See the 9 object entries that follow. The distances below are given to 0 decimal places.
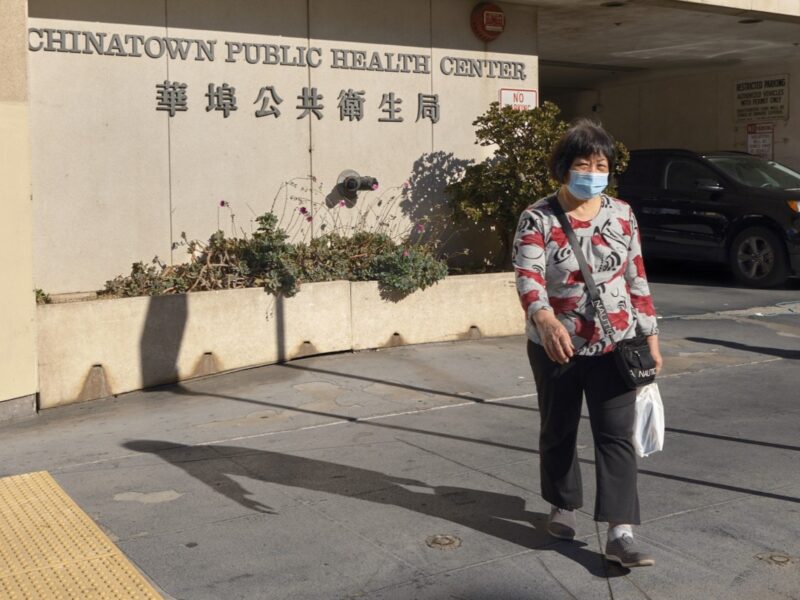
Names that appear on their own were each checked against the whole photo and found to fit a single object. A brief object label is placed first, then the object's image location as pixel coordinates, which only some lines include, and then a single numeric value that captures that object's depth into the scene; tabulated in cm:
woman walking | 447
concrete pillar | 718
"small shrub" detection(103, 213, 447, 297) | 879
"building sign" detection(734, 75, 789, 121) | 1716
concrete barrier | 775
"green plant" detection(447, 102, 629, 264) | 1030
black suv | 1323
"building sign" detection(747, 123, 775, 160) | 1736
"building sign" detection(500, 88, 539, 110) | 1156
